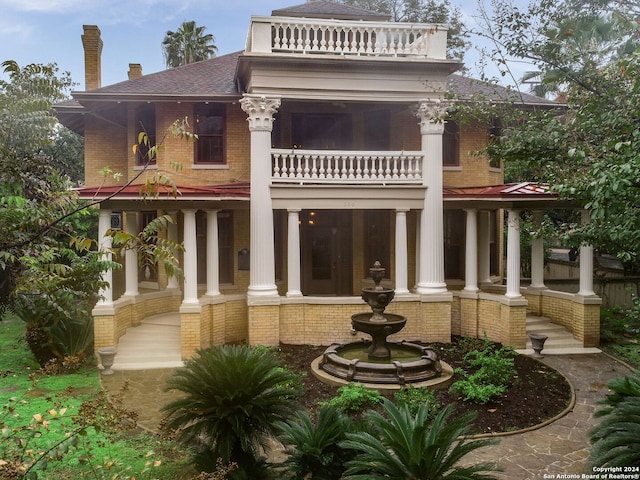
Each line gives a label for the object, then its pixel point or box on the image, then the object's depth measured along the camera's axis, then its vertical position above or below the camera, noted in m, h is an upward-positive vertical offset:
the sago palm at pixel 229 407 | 6.04 -2.16
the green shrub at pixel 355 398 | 8.84 -3.02
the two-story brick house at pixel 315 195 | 13.48 +1.17
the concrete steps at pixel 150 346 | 12.36 -2.94
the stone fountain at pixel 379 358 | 10.05 -2.75
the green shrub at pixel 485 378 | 9.38 -3.02
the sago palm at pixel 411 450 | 5.04 -2.33
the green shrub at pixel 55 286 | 4.77 -0.52
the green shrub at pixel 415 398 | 8.64 -3.03
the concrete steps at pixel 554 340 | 13.45 -3.05
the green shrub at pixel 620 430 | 5.60 -2.40
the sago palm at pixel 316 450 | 5.86 -2.61
